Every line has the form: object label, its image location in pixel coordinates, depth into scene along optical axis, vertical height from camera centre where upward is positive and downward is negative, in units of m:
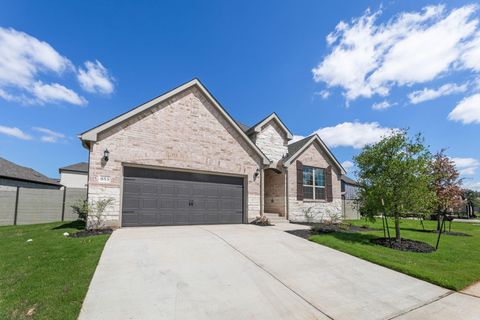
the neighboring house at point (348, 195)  21.25 -0.39
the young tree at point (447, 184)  13.12 +0.46
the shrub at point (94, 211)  9.20 -0.79
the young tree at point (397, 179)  9.00 +0.47
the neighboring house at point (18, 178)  19.26 +1.05
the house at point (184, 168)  9.91 +1.09
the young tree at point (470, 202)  32.74 -1.29
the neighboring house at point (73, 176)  34.75 +2.04
